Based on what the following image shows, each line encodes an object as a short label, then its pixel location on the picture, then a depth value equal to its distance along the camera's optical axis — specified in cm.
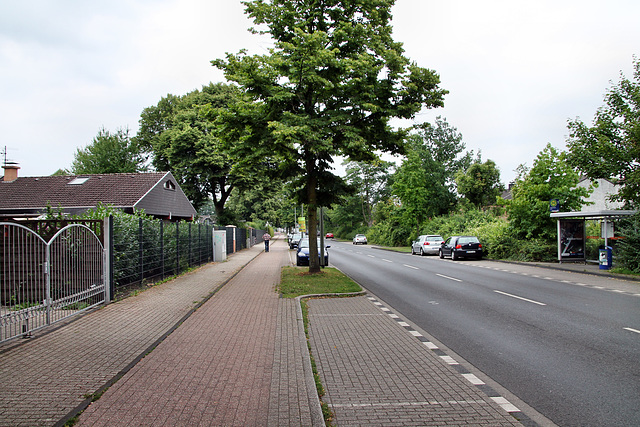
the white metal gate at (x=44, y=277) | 671
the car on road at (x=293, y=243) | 4516
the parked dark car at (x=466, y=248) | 2659
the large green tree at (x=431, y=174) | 4141
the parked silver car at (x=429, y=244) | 3309
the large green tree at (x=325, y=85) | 1284
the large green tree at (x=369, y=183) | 7025
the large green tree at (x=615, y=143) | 1859
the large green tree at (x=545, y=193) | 2270
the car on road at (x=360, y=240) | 6295
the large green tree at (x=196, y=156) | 3875
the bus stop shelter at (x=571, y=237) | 2158
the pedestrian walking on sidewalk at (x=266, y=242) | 3913
